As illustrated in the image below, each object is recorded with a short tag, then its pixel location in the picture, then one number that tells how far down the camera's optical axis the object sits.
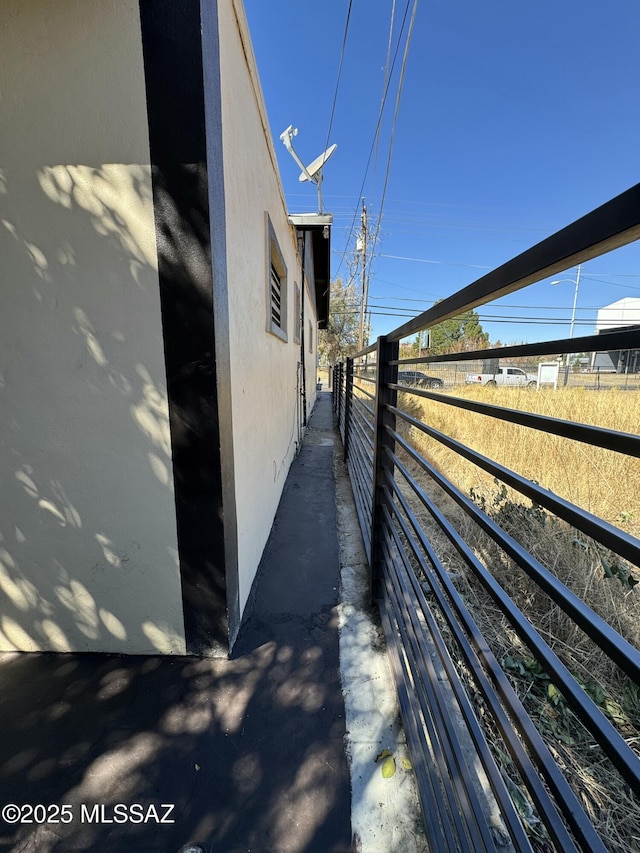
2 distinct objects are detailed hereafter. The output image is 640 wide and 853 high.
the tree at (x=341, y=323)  24.44
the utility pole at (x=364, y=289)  17.27
